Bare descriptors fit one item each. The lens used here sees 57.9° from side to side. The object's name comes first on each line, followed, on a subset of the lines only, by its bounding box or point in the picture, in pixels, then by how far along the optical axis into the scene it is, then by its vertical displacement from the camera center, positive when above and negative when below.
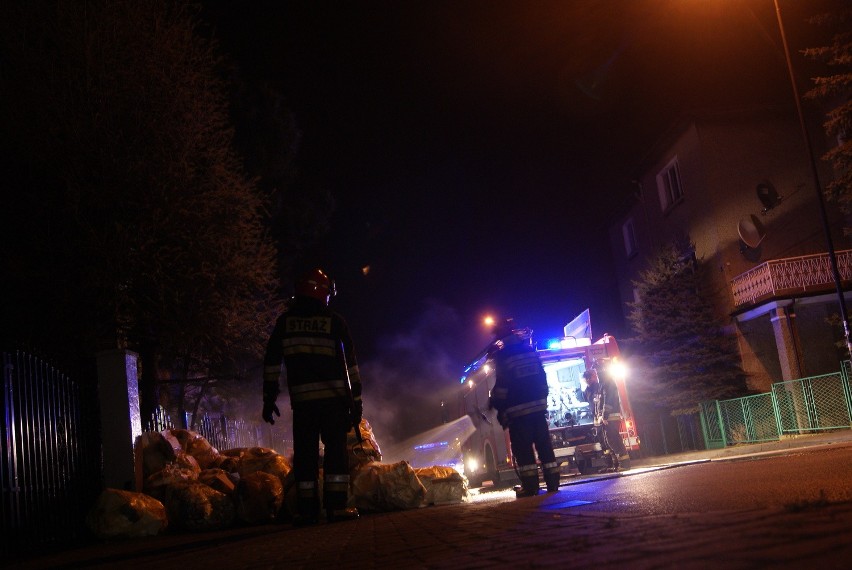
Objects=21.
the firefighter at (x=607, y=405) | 14.40 -0.13
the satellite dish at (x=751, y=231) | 21.77 +4.06
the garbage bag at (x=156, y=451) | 8.72 +0.08
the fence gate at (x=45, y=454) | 6.50 +0.19
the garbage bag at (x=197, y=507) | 7.58 -0.52
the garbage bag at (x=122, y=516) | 7.29 -0.49
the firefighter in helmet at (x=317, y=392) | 6.84 +0.39
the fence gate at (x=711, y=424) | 20.38 -1.07
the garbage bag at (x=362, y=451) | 8.23 -0.21
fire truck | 14.24 -0.20
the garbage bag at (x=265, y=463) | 8.56 -0.21
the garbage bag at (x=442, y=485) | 8.29 -0.68
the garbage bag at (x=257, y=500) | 7.71 -0.53
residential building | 21.27 +4.24
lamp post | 15.33 +3.90
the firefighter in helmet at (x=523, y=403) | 8.14 +0.07
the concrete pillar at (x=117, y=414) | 8.41 +0.55
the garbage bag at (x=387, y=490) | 7.74 -0.61
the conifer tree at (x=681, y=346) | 21.38 +1.14
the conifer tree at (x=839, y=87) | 16.12 +5.87
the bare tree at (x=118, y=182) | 11.05 +4.17
